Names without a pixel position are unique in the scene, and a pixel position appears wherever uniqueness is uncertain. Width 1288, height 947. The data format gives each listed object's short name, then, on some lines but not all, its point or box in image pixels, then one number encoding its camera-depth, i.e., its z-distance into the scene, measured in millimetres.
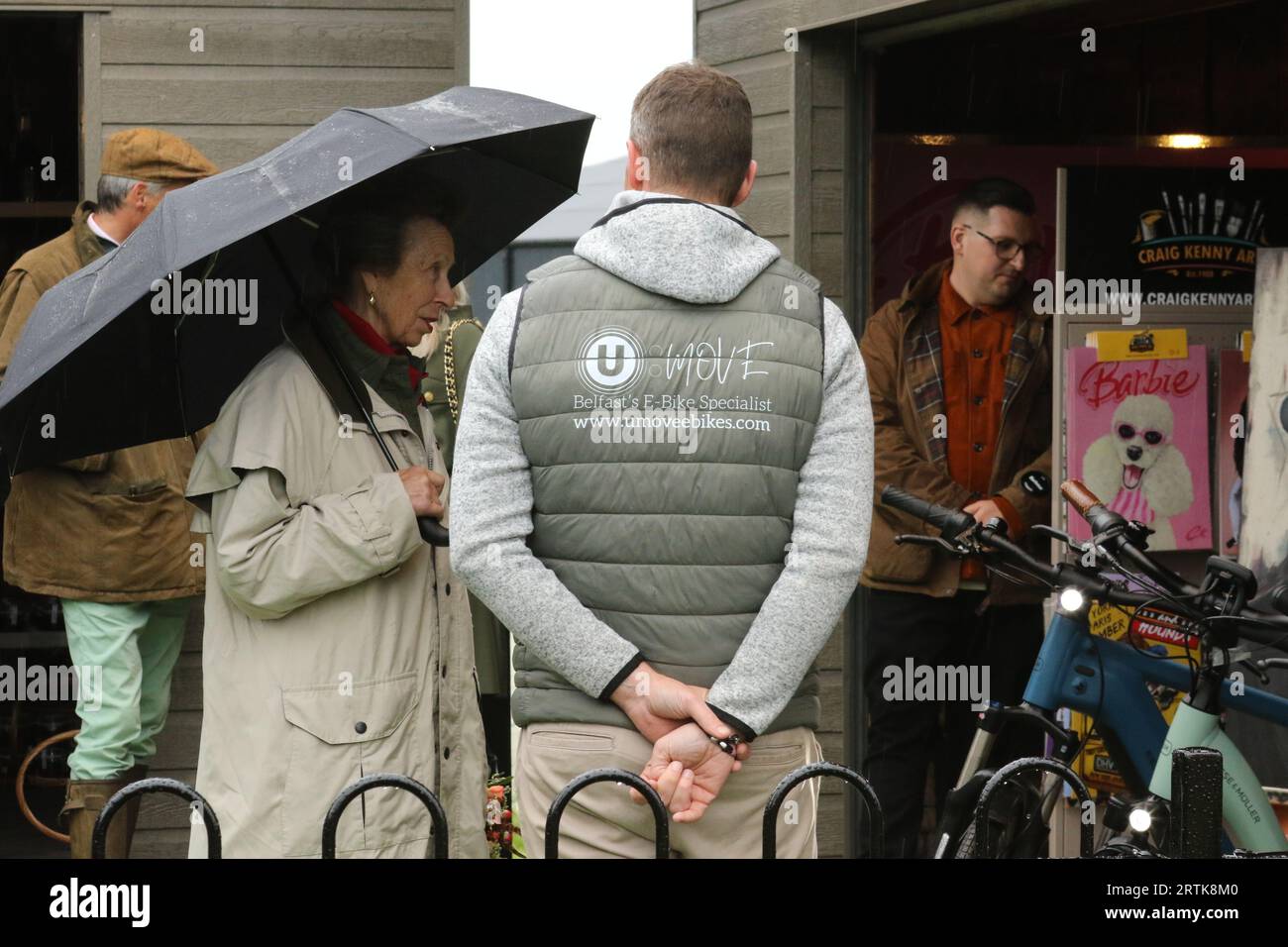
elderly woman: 3213
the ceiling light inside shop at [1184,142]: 6020
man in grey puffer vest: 2783
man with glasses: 5547
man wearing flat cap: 5090
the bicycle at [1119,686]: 3852
